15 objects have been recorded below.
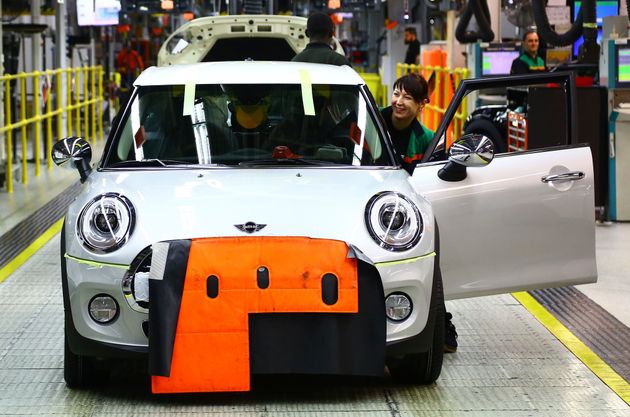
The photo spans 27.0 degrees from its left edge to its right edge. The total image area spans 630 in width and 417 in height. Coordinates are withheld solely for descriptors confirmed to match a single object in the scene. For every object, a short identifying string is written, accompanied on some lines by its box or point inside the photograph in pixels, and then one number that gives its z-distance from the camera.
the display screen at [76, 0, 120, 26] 28.38
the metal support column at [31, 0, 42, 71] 19.90
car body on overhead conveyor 14.18
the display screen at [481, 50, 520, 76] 17.91
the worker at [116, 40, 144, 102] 32.06
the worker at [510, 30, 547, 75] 16.69
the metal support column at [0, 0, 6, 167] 15.01
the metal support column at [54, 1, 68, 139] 23.00
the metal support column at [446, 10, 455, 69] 22.11
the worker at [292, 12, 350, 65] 10.61
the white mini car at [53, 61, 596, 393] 5.53
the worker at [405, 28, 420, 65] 31.98
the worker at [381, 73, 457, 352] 7.42
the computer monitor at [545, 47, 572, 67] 16.92
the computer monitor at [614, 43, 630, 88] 12.16
